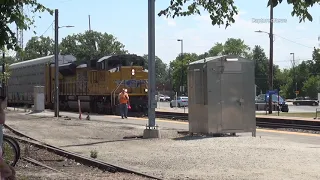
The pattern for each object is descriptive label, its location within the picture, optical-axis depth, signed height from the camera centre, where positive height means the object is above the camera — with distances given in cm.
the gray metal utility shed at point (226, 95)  1495 +8
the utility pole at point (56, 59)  2945 +256
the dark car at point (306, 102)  7222 -77
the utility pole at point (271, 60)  3822 +305
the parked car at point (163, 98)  10911 -2
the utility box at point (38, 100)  3388 -14
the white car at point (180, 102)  6030 -55
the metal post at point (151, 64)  1586 +116
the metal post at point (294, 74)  12596 +648
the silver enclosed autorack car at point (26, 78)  4060 +200
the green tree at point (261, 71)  13875 +787
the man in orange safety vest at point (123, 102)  2678 -22
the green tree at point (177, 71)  10884 +678
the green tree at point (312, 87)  10870 +238
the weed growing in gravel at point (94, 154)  1169 -139
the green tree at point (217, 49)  13250 +1390
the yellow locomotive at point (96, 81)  3192 +125
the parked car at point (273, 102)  4088 -52
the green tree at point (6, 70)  3444 +292
